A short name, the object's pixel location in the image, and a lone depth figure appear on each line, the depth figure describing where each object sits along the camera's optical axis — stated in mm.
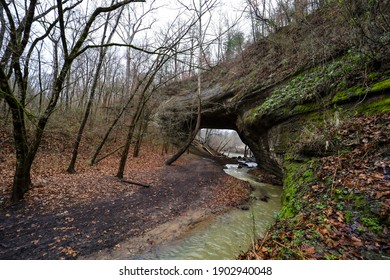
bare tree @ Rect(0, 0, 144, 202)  5004
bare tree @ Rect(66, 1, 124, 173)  9453
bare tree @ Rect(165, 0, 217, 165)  14289
